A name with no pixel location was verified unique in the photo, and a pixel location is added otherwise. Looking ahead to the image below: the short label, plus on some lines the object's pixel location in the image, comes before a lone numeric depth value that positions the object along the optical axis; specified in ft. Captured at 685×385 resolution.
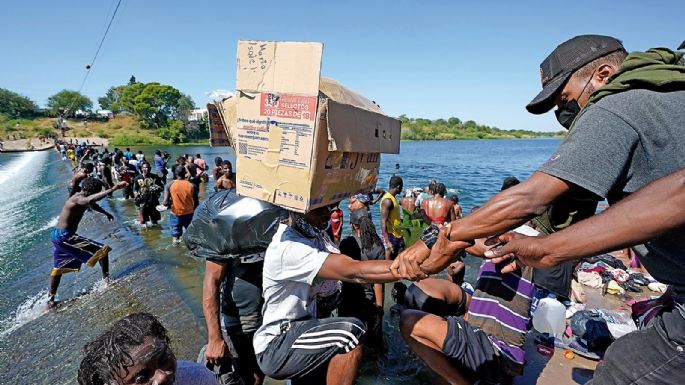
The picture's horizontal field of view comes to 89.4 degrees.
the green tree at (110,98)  342.72
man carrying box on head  6.88
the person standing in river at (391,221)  24.06
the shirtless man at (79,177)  33.62
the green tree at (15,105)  275.18
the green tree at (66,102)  304.91
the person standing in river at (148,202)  35.04
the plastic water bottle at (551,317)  14.02
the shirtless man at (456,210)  25.15
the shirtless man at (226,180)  23.09
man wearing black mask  3.99
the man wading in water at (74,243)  20.56
